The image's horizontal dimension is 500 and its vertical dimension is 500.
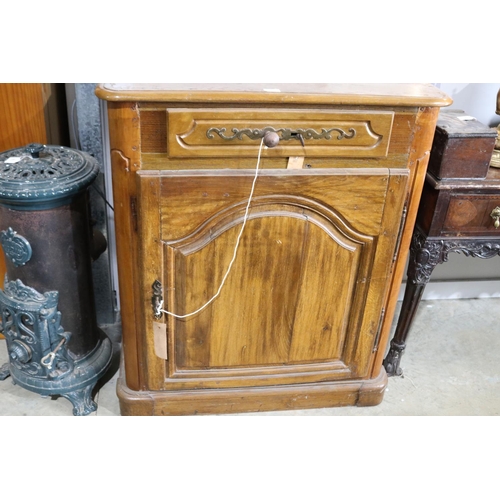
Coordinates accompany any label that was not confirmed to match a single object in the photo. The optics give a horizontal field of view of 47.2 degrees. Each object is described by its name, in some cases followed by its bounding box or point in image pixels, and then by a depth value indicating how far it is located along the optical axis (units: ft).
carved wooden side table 5.07
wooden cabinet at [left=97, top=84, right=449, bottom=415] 4.30
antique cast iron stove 4.94
